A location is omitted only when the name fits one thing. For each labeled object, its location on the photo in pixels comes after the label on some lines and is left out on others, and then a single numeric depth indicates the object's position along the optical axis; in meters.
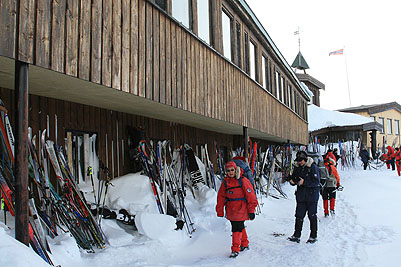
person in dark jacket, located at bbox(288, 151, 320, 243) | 5.73
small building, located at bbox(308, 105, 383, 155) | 27.67
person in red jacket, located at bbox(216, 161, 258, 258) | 4.95
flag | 36.12
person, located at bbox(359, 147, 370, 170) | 20.87
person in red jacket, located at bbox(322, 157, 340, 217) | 7.95
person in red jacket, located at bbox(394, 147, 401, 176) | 17.03
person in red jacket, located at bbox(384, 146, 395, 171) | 19.95
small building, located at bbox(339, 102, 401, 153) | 36.88
